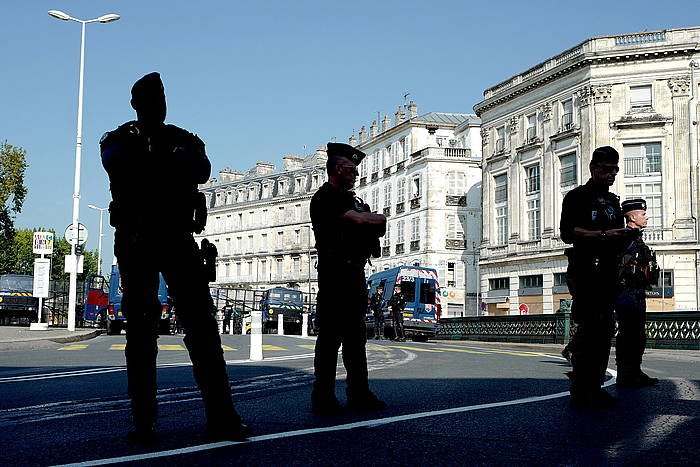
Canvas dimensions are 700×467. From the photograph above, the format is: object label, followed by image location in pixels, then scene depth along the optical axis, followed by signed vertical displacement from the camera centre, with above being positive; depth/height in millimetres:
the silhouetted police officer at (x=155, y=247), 4039 +248
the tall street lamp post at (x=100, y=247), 87438 +5632
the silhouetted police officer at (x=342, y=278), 5113 +133
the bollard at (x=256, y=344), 12031 -662
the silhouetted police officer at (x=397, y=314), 30047 -534
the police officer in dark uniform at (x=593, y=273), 5465 +191
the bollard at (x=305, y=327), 35284 -1218
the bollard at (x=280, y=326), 38169 -1283
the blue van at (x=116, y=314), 32938 -661
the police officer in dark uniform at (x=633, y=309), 7121 -62
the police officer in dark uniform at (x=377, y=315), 32219 -620
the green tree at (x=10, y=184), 39500 +5407
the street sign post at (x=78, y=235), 29891 +2246
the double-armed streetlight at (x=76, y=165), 29219 +5124
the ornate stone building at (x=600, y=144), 42438 +8427
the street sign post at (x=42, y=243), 28766 +1860
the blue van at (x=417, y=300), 35281 -3
